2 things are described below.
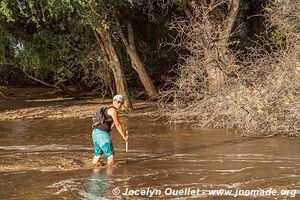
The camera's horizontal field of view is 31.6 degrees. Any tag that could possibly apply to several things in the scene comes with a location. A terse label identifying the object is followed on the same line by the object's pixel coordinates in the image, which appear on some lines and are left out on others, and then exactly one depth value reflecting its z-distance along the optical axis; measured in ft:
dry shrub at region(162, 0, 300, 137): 42.06
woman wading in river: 32.01
